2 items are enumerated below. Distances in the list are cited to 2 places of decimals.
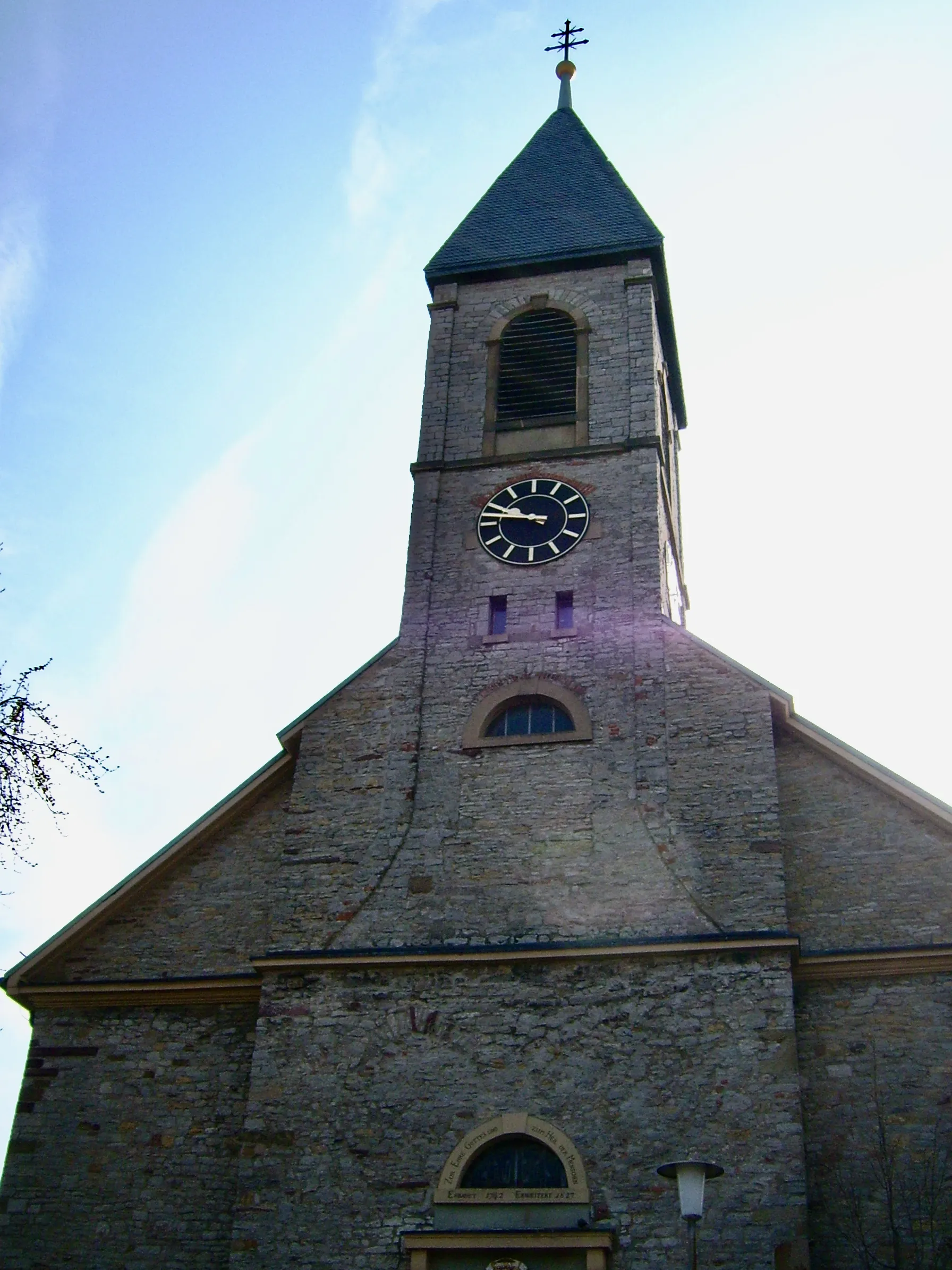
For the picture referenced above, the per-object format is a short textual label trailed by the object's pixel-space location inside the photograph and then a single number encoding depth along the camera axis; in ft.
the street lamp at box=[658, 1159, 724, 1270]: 35.63
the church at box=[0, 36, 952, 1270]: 47.06
